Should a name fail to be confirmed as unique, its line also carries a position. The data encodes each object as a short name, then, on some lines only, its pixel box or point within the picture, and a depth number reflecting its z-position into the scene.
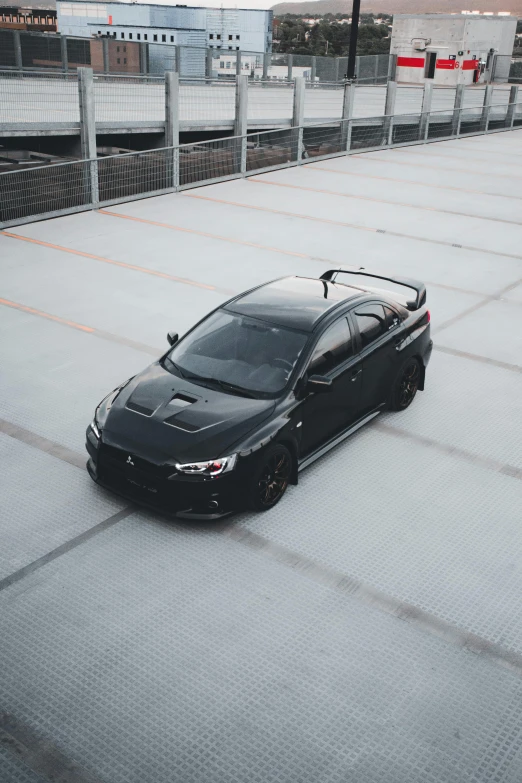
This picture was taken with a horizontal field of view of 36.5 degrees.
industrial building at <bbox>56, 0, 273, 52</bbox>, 163.00
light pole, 29.28
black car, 5.67
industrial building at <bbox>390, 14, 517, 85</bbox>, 45.75
